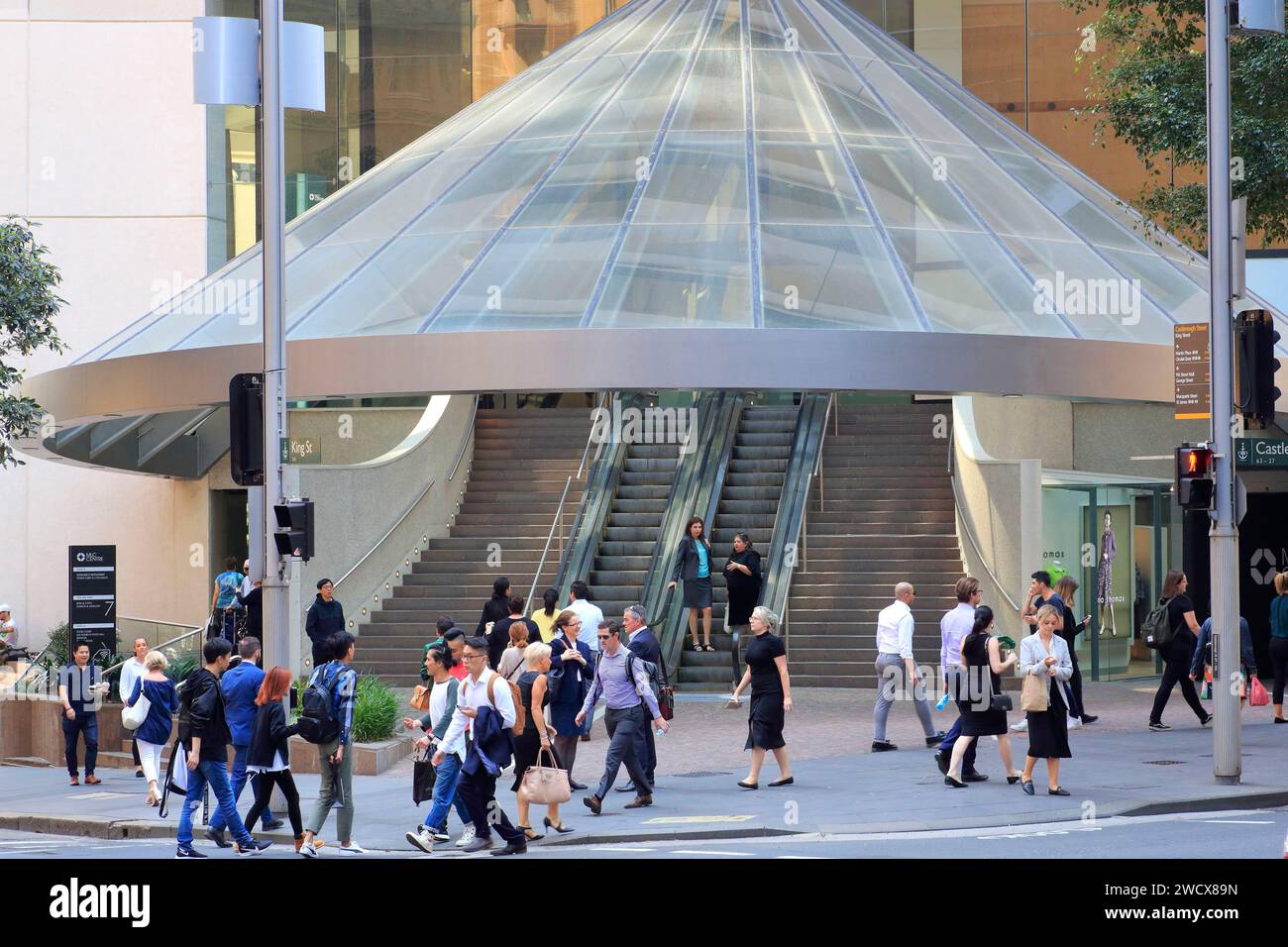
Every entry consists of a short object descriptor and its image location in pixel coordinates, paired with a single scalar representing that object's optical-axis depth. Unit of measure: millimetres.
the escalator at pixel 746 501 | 23344
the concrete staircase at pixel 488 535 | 25203
